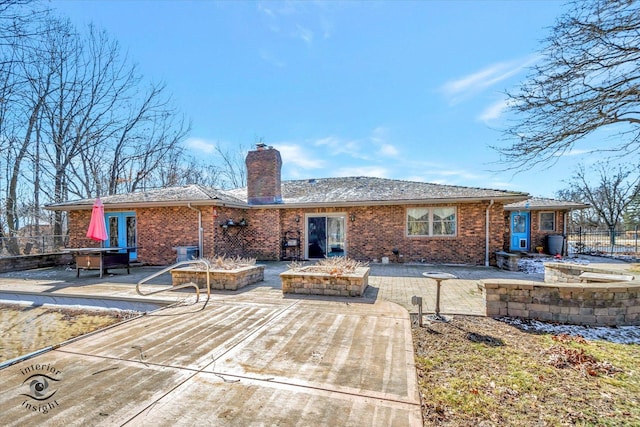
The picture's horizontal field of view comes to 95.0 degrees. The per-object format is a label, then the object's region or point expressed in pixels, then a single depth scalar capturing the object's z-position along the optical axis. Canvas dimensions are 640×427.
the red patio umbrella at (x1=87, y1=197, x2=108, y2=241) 8.78
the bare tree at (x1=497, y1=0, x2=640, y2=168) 6.74
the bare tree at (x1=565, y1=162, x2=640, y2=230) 23.34
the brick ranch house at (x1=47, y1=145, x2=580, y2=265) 10.72
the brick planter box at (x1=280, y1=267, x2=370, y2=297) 5.98
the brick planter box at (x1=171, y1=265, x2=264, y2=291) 6.70
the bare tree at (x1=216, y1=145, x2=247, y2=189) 28.03
